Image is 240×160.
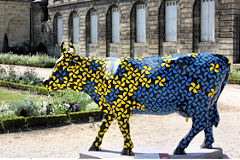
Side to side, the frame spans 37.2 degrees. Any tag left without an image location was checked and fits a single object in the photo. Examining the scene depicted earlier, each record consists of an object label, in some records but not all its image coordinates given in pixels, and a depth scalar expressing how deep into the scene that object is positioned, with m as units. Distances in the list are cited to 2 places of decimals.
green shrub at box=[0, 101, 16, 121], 9.10
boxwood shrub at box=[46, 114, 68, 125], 9.24
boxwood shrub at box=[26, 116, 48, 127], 8.99
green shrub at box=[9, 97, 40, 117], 9.29
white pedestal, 5.43
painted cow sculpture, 5.34
